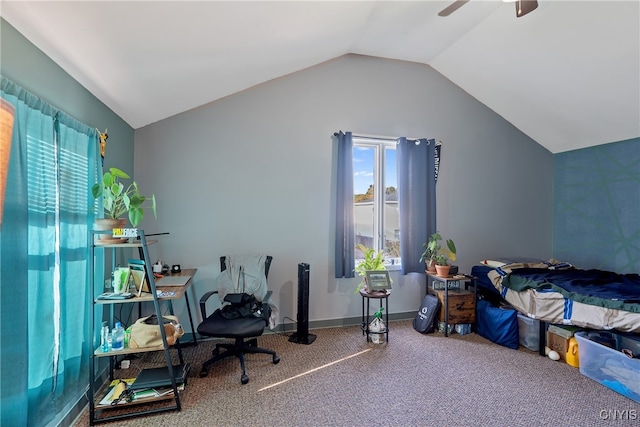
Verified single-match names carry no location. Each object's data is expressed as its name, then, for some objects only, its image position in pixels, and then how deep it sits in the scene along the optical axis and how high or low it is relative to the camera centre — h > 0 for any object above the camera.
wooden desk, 2.09 -0.59
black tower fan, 3.32 -0.97
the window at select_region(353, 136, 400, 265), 3.92 +0.24
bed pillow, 3.75 -0.55
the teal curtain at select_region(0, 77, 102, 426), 1.49 -0.27
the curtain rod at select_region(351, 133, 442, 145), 3.79 +0.96
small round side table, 3.30 -0.85
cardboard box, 2.93 -1.21
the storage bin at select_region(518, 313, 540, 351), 3.15 -1.18
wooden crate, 3.54 -1.04
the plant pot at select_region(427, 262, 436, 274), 3.74 -0.63
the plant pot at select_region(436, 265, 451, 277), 3.53 -0.61
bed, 2.59 -0.71
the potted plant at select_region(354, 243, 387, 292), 3.51 -0.55
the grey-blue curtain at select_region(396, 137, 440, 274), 3.86 +0.18
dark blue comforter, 2.62 -0.66
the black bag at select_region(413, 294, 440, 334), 3.53 -1.13
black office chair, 2.53 -0.95
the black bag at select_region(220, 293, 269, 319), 2.79 -0.84
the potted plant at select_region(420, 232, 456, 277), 3.56 -0.47
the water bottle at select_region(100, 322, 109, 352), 2.09 -0.85
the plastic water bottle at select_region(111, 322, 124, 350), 2.12 -0.85
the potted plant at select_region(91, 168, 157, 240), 2.06 +0.09
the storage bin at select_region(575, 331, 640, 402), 2.37 -1.16
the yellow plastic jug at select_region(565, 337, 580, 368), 2.85 -1.25
